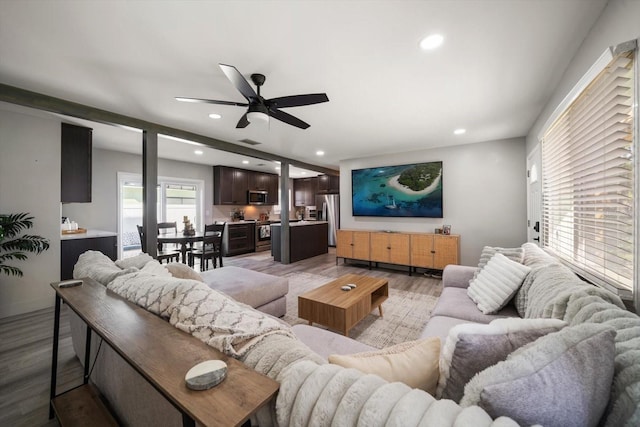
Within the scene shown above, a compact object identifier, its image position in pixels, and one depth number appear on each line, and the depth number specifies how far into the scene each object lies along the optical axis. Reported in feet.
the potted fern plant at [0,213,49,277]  8.91
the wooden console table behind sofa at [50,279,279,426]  1.88
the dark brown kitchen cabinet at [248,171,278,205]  24.80
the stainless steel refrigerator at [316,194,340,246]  24.79
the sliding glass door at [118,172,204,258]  17.06
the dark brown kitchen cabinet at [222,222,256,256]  21.27
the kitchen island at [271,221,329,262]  19.27
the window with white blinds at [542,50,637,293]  4.12
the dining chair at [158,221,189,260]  14.75
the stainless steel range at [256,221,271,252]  24.08
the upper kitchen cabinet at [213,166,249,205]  22.13
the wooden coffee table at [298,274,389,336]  7.25
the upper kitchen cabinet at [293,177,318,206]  27.91
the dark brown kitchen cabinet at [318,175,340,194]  25.89
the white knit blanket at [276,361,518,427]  1.69
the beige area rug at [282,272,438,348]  7.88
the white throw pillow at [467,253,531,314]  5.99
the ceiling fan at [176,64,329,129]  6.65
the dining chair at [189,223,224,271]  14.80
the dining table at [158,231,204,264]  13.56
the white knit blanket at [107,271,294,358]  2.86
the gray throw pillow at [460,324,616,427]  1.81
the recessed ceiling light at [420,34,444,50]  5.67
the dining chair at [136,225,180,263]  13.39
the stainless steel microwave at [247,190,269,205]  24.36
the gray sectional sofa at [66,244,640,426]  1.79
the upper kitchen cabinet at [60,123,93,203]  10.95
